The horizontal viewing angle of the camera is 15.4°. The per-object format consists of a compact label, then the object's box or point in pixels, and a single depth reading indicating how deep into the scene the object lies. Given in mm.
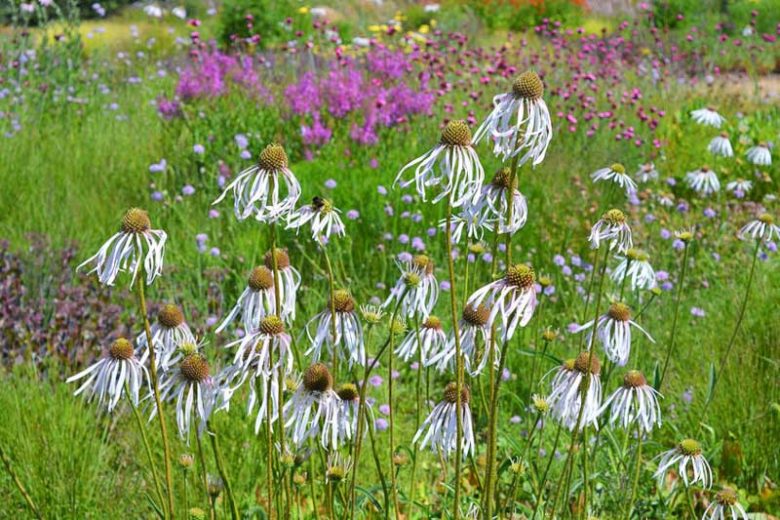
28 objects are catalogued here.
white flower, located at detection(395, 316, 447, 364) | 2751
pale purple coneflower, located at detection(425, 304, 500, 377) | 2609
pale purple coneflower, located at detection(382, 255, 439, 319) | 2638
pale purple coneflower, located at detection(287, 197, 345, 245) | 2646
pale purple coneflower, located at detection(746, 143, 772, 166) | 5277
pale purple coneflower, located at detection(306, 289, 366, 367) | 2648
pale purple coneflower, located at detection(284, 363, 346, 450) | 2605
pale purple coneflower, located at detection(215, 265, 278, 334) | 2626
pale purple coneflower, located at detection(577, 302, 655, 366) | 2734
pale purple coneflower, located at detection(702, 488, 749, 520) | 2722
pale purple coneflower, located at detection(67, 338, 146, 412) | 2586
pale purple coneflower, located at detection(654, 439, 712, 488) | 2743
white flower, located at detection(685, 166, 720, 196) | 4856
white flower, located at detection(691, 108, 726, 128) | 5567
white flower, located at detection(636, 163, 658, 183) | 4830
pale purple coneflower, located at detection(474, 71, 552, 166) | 2437
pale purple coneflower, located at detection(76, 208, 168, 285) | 2507
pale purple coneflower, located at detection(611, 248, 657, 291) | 3052
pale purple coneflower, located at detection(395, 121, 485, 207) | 2466
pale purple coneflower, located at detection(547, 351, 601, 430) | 2674
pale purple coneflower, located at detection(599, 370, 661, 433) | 2735
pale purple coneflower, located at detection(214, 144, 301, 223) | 2492
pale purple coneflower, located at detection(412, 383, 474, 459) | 2651
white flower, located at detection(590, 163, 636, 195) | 2850
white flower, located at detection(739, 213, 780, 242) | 3001
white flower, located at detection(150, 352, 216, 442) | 2574
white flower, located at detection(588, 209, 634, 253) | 2661
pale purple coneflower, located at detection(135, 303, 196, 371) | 2636
